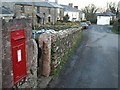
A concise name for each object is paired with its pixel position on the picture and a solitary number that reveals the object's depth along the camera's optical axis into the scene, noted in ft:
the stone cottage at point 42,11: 63.10
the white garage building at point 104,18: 109.19
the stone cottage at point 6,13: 40.55
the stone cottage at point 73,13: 110.03
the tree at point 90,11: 123.78
